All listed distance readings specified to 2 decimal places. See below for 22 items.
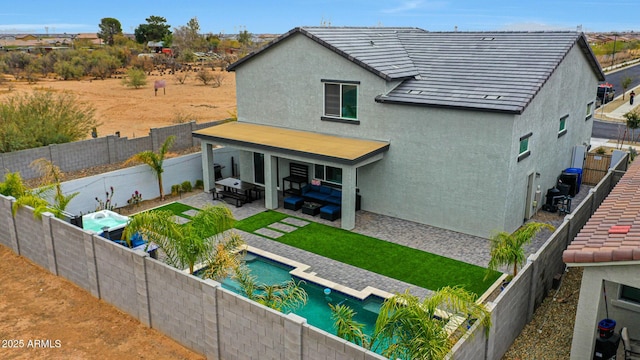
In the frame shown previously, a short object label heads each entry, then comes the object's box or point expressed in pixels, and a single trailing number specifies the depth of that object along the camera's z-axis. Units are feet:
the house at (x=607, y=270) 28.43
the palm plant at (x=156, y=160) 67.41
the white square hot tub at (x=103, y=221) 50.39
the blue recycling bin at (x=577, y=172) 72.13
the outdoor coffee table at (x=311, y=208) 64.23
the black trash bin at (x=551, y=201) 65.98
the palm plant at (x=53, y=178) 49.47
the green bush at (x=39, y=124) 73.00
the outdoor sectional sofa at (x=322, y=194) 64.34
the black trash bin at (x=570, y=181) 70.85
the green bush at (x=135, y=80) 187.93
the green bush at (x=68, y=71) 218.38
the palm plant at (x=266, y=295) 33.78
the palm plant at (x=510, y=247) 39.45
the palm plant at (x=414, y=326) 26.58
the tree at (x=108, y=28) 434.14
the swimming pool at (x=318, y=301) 41.45
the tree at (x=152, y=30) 382.42
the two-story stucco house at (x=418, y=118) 56.24
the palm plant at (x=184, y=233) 37.01
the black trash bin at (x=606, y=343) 31.17
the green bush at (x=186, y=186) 73.51
